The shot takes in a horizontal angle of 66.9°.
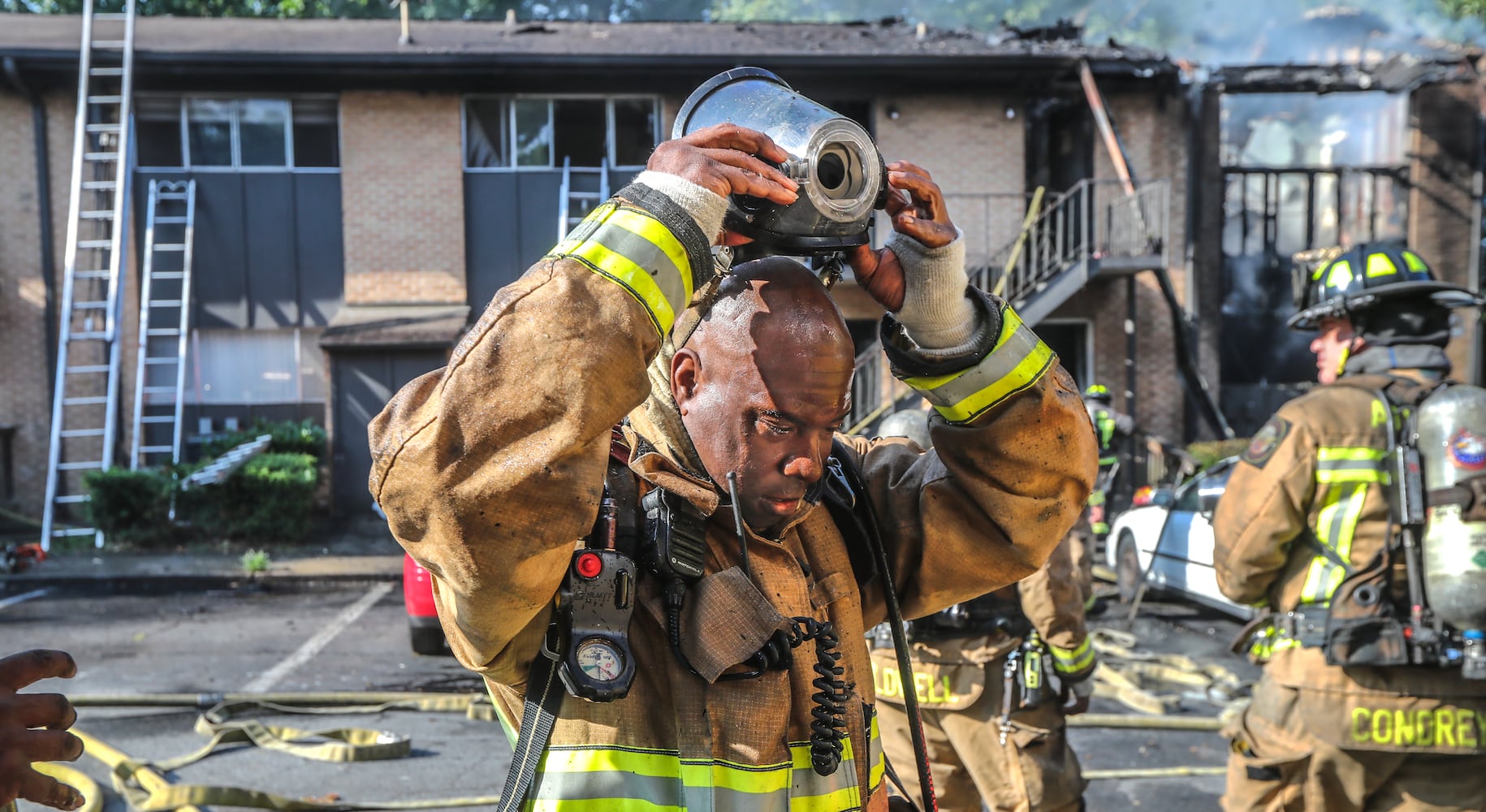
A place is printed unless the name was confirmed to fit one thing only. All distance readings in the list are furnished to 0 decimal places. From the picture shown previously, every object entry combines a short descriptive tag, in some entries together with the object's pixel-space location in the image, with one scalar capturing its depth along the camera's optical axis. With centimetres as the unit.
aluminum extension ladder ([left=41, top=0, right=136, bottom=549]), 1420
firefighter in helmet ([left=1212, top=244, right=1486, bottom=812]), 356
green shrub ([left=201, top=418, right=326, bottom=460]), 1466
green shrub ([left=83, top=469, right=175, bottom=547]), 1338
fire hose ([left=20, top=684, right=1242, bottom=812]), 493
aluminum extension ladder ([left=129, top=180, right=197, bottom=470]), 1517
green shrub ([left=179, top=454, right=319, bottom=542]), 1370
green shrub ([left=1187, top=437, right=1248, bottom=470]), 1338
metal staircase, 1395
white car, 906
